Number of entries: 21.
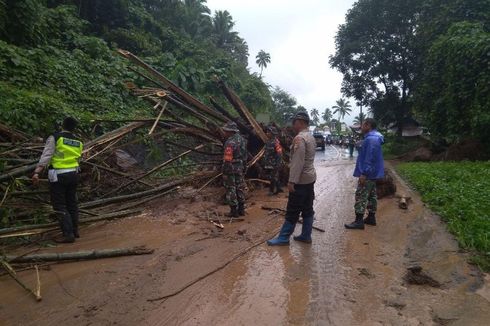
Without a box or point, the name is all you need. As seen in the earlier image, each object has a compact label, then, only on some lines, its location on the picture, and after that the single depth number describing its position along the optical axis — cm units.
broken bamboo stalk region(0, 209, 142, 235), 511
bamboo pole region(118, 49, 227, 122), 868
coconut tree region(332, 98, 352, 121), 10119
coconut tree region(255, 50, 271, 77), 7700
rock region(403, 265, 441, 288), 421
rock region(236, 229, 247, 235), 606
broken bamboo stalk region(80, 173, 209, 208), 675
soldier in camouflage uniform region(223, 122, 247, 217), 709
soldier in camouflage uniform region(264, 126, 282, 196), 984
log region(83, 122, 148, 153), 725
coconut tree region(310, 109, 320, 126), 11056
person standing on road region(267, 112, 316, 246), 538
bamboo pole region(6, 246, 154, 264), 448
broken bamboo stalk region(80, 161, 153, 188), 717
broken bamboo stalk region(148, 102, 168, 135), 773
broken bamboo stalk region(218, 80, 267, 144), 1013
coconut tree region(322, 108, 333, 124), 11112
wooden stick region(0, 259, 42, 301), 375
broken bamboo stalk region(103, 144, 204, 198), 747
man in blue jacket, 637
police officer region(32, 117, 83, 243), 543
